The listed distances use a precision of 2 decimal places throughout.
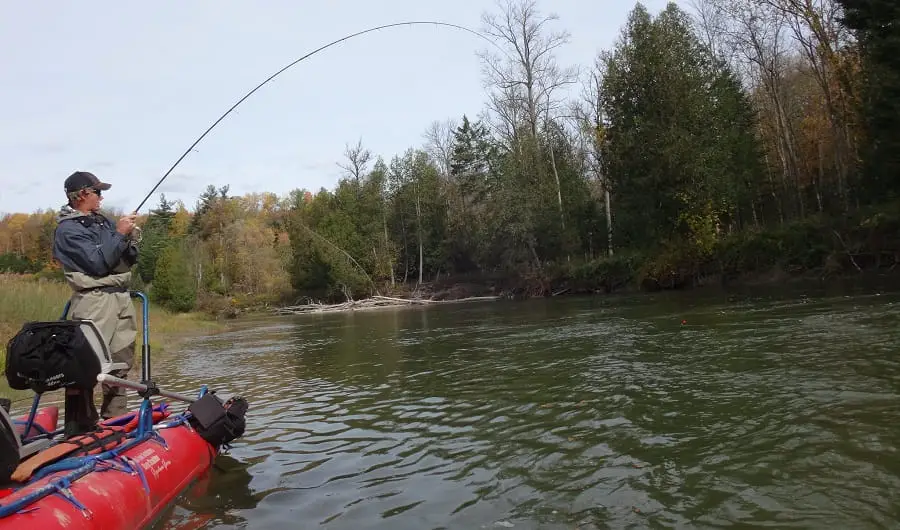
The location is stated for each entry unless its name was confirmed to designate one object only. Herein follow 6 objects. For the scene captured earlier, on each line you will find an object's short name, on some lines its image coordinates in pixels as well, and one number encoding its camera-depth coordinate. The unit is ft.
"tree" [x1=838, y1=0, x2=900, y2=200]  67.00
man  16.57
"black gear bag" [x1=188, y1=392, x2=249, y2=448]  18.24
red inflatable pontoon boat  11.55
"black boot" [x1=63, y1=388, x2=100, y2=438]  15.94
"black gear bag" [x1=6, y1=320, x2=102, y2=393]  14.21
